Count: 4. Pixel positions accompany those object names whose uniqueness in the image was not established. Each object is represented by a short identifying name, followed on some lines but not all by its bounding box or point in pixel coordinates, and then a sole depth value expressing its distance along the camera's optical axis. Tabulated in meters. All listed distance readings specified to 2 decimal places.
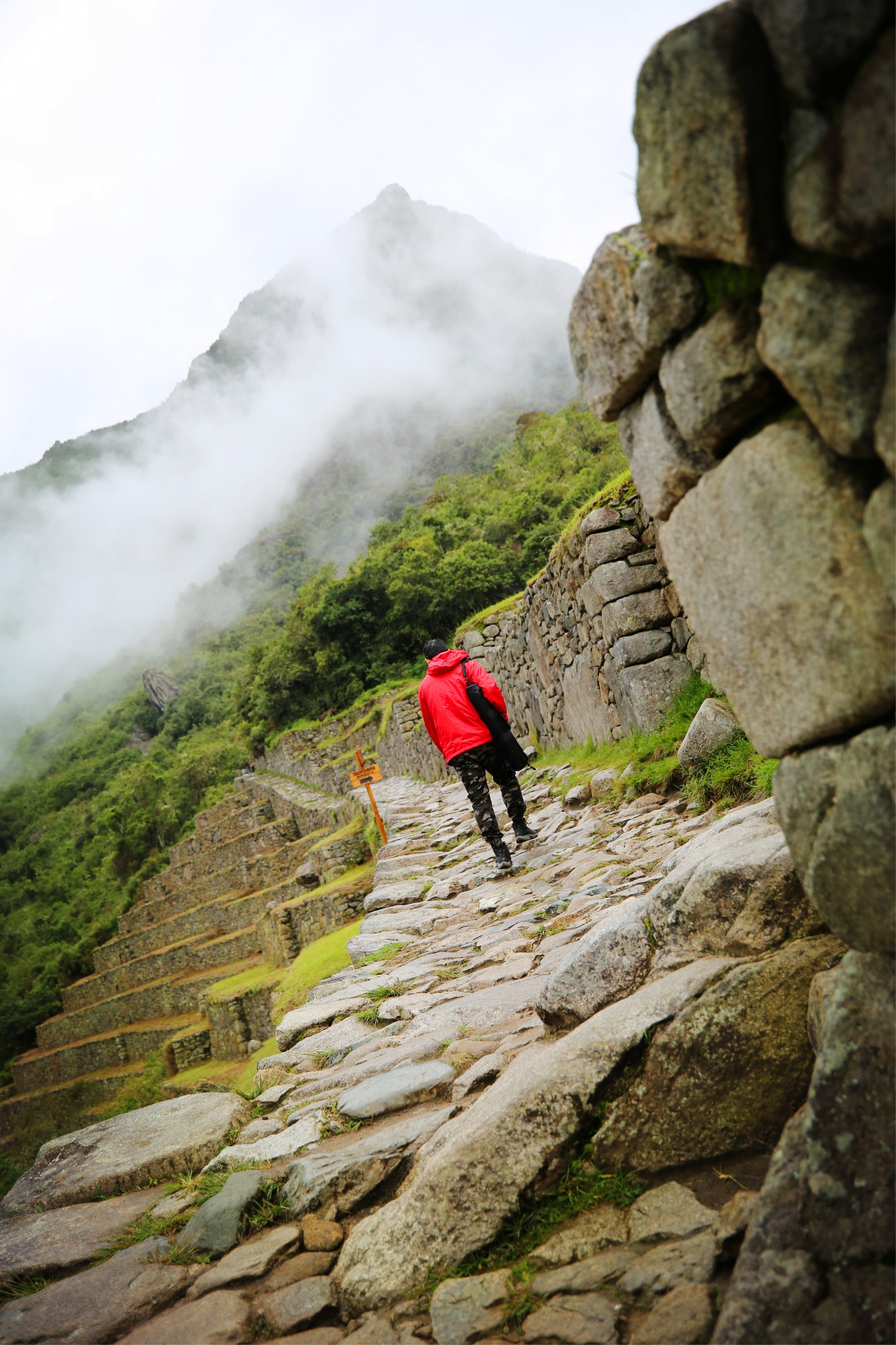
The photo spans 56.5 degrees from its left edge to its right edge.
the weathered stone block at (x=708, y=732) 4.93
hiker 6.73
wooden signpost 11.23
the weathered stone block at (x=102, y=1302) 2.25
